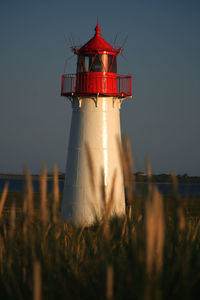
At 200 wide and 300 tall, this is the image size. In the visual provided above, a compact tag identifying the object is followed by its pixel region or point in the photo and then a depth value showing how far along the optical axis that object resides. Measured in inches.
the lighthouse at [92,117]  1179.9
